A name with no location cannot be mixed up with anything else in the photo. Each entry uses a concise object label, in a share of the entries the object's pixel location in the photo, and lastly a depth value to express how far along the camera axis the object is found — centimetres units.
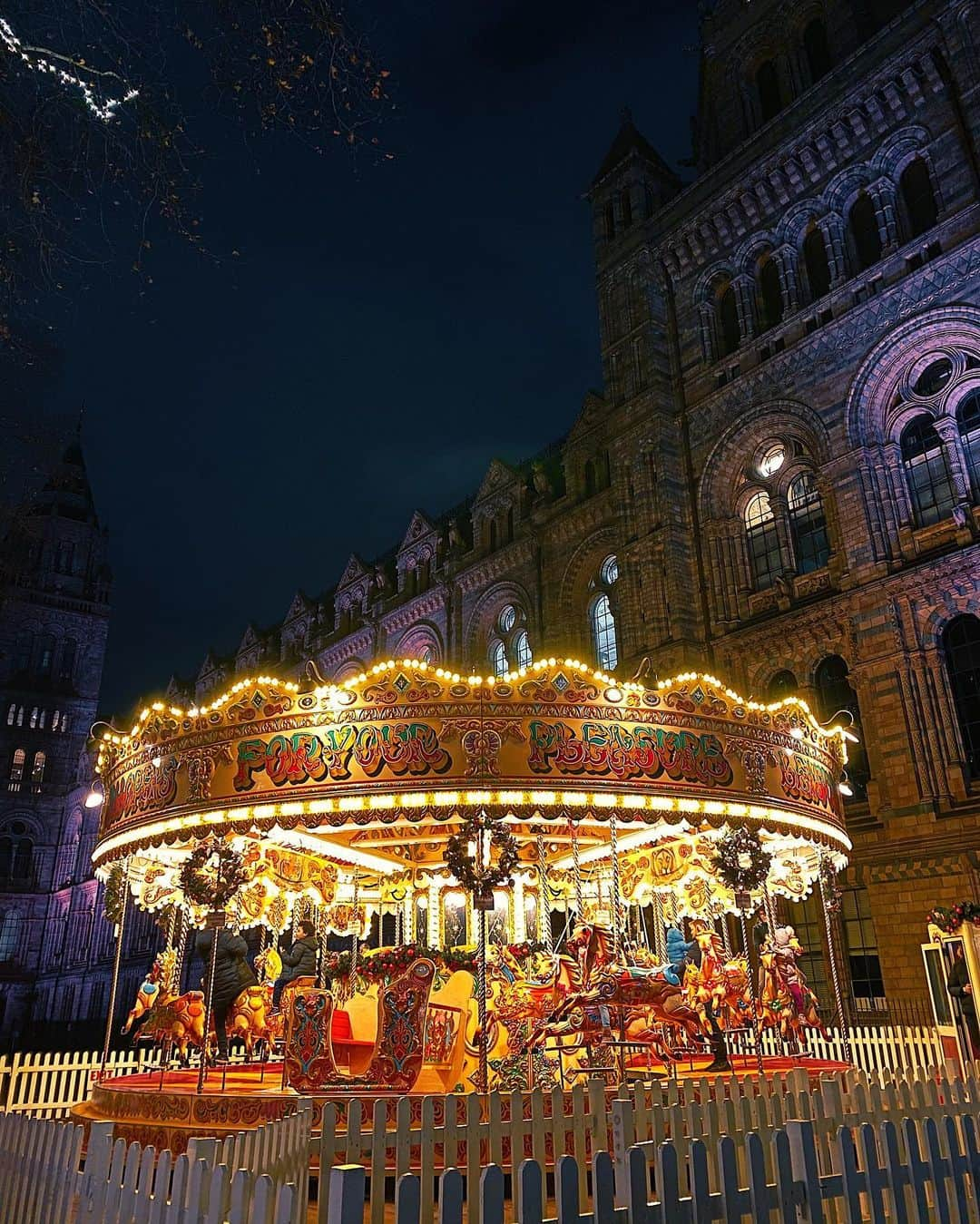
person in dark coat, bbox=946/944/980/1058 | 1426
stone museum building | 1852
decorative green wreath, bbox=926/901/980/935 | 1452
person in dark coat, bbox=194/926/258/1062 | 1580
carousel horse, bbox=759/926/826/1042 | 1230
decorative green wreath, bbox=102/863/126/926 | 1271
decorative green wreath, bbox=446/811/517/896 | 937
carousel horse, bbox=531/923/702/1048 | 1021
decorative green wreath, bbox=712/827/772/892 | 1091
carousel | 966
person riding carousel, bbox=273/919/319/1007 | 1695
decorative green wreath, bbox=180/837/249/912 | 1067
